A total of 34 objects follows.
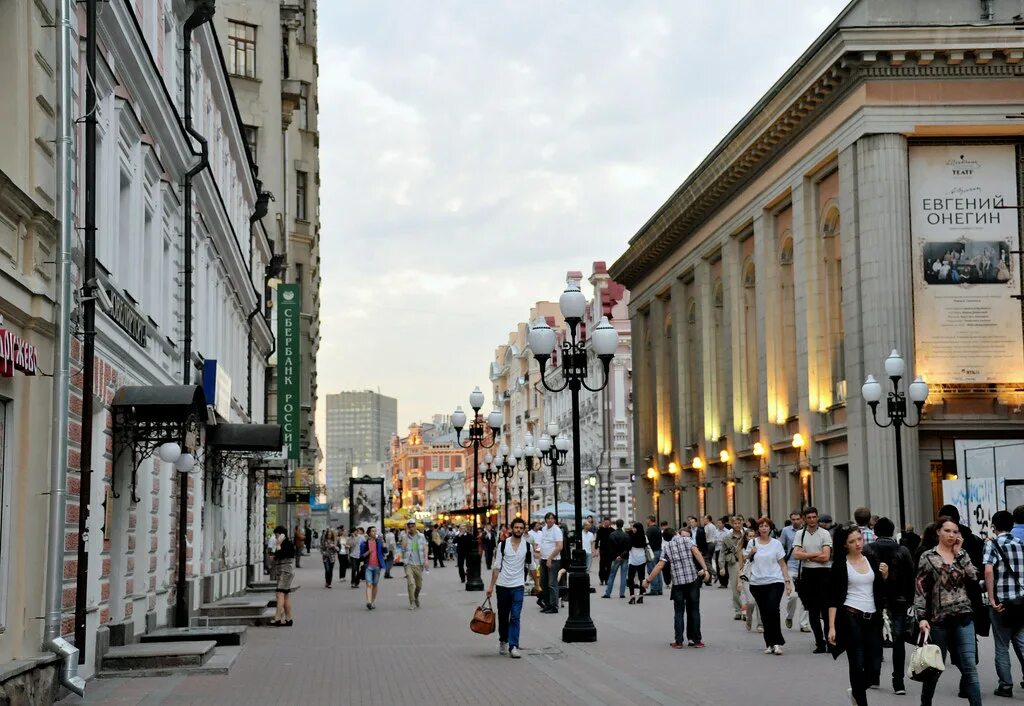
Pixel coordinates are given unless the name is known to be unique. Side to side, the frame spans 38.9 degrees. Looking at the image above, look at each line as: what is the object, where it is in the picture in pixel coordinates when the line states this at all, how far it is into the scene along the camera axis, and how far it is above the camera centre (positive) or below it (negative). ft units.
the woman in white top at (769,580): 59.93 -2.82
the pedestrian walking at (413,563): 100.48 -3.16
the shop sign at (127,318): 53.67 +7.93
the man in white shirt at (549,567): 90.99 -3.21
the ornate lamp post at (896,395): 92.07 +7.73
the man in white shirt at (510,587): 60.70 -2.96
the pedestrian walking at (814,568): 60.59 -2.32
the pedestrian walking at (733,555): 80.79 -2.68
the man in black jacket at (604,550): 120.47 -2.94
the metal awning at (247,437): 80.28 +4.55
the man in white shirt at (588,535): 120.88 -1.73
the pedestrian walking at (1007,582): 43.98 -2.15
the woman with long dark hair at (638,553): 103.60 -2.73
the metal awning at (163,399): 53.01 +4.46
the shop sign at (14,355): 36.17 +4.26
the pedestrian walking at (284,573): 80.94 -3.04
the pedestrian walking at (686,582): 62.90 -2.92
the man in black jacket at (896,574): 48.26 -2.06
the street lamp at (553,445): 126.36 +6.44
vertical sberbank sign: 162.61 +17.42
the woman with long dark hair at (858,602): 39.47 -2.46
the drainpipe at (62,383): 41.81 +4.04
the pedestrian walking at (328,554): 146.10 -3.61
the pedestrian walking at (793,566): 71.92 -2.72
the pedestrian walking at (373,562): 102.12 -3.16
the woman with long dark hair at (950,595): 38.96 -2.26
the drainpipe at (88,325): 44.80 +6.16
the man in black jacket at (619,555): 106.42 -2.94
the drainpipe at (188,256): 69.15 +13.17
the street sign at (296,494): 184.34 +3.20
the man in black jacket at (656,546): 106.63 -2.31
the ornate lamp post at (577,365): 67.00 +7.82
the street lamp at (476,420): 123.13 +7.62
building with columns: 119.55 +23.76
